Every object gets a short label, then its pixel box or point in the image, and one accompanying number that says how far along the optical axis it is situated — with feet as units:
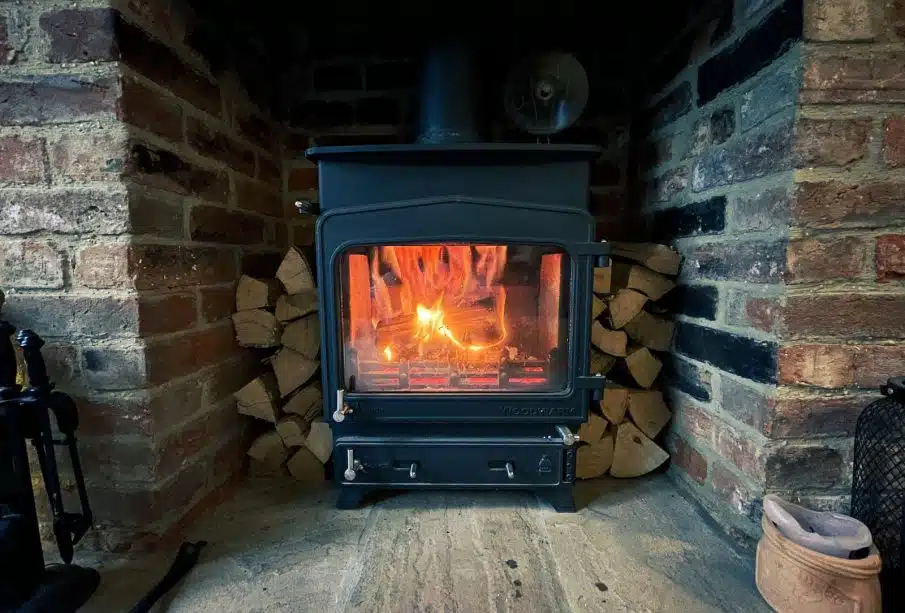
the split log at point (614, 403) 4.00
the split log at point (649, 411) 4.01
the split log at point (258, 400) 3.94
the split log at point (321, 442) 4.02
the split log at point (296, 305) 3.93
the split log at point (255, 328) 3.93
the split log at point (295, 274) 3.92
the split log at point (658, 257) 3.84
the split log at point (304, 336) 3.98
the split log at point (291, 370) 4.01
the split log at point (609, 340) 3.96
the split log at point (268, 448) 4.09
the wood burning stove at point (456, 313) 3.27
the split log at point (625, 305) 3.88
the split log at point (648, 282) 3.88
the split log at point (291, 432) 4.07
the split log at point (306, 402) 4.12
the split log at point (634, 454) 4.00
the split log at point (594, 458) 4.05
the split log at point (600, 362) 4.07
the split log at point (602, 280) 3.93
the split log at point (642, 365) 3.98
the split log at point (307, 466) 4.10
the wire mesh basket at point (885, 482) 2.52
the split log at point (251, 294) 3.97
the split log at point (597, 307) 3.89
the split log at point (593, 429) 4.01
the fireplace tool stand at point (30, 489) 2.49
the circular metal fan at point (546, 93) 3.94
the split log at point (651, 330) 3.96
